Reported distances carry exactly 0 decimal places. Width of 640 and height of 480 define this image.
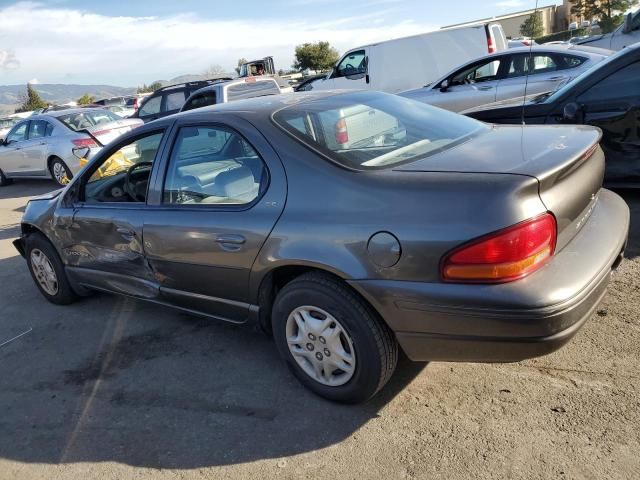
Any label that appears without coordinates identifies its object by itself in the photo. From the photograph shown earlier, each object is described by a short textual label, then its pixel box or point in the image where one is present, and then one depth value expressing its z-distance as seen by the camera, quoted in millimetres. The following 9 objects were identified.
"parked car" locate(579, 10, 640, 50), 12938
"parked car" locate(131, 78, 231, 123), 12266
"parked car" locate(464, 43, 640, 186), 4723
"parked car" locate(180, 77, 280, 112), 10008
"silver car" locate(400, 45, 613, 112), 8969
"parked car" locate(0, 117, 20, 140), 22455
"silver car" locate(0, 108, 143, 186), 10188
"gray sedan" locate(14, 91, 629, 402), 2264
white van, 12117
